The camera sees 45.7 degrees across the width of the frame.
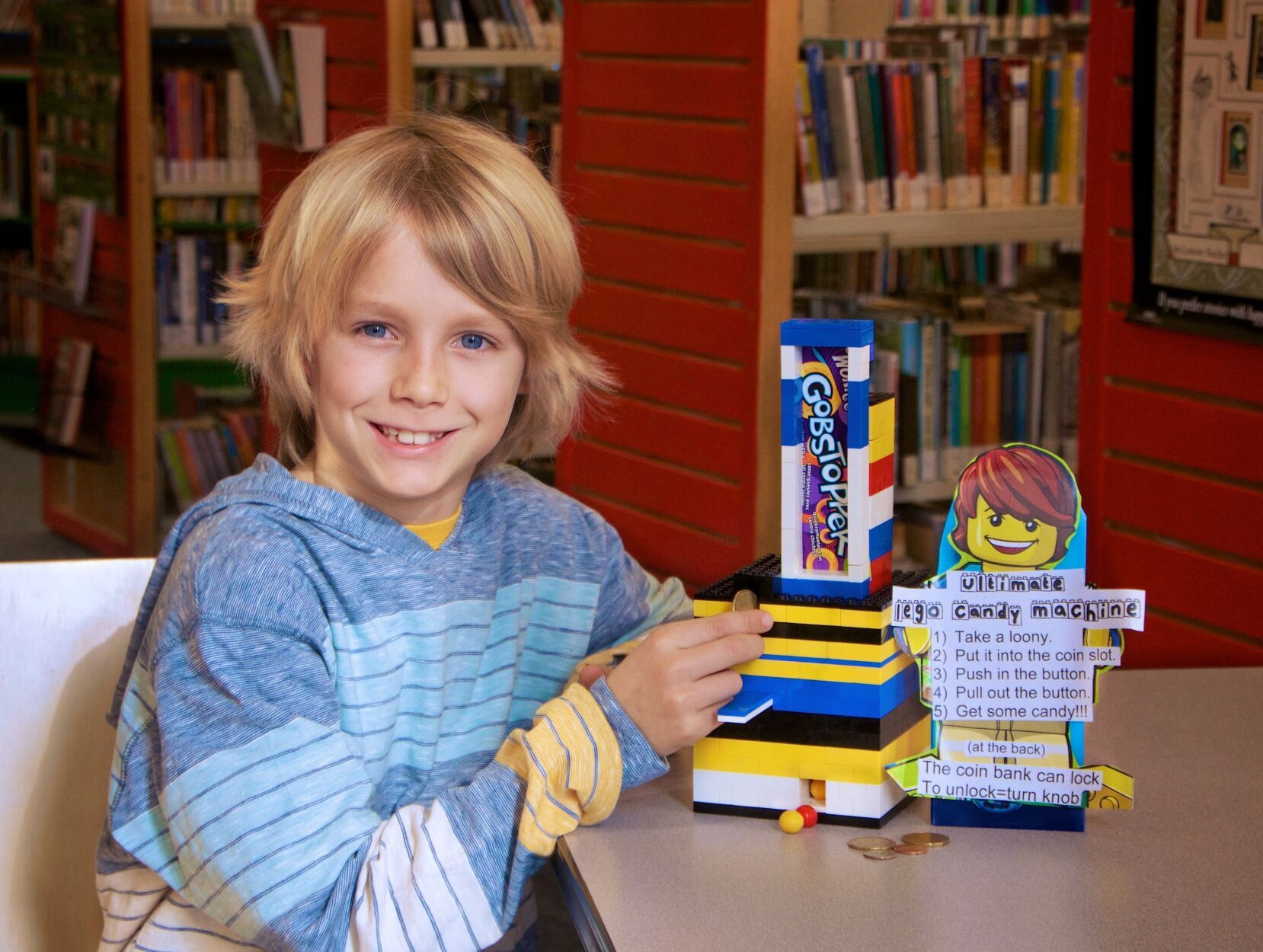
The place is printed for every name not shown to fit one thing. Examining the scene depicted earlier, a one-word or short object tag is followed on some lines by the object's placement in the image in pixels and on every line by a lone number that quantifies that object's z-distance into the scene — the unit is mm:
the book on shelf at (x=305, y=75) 3793
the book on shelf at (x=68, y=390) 4355
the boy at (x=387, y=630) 1004
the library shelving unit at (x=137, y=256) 3707
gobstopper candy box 1025
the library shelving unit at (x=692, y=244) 2574
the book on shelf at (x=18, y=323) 5223
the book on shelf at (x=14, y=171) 5180
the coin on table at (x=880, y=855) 1027
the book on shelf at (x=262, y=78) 3863
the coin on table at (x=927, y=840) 1043
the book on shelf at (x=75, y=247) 4234
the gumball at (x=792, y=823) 1060
